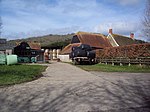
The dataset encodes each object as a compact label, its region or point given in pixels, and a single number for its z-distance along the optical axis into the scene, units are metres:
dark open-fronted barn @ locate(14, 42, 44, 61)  30.00
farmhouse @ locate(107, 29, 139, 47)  29.66
